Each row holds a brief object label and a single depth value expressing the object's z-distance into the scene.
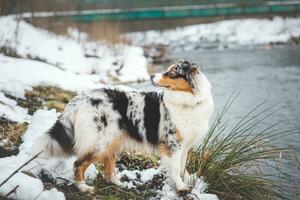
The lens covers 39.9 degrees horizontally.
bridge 34.75
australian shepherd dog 3.80
